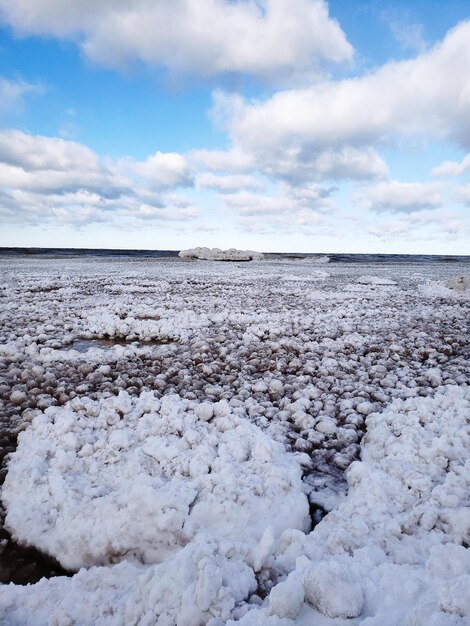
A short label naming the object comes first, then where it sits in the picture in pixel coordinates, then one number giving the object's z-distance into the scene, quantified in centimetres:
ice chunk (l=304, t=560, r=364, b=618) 135
